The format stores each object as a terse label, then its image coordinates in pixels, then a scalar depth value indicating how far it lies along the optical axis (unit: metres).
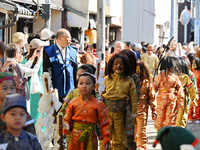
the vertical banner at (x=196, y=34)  38.57
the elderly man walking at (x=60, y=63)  9.04
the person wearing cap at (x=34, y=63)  9.56
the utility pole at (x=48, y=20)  12.71
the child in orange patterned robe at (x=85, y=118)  6.55
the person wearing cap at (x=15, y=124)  4.63
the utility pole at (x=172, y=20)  26.29
